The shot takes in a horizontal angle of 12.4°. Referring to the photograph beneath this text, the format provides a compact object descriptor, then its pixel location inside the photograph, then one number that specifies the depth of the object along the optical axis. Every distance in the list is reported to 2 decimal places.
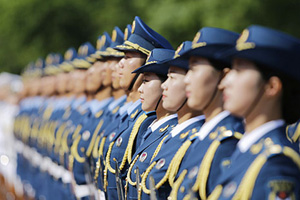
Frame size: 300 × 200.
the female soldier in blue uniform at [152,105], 10.01
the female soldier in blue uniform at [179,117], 8.72
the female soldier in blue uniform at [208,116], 7.44
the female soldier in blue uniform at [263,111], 6.39
